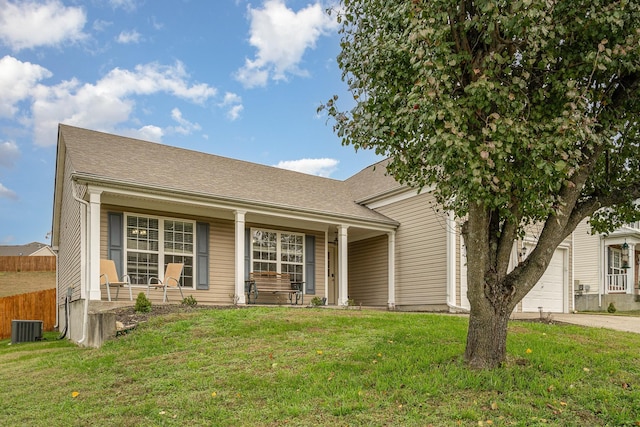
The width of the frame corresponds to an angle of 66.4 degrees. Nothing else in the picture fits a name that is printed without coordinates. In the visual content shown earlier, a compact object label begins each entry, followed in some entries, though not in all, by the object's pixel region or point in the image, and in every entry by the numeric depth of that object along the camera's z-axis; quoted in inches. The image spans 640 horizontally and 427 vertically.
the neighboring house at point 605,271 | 812.6
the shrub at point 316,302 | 500.1
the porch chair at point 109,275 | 395.5
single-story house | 430.0
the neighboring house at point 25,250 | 1835.6
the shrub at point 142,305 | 347.9
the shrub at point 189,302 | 403.2
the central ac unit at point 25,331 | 483.5
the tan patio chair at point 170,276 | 424.2
